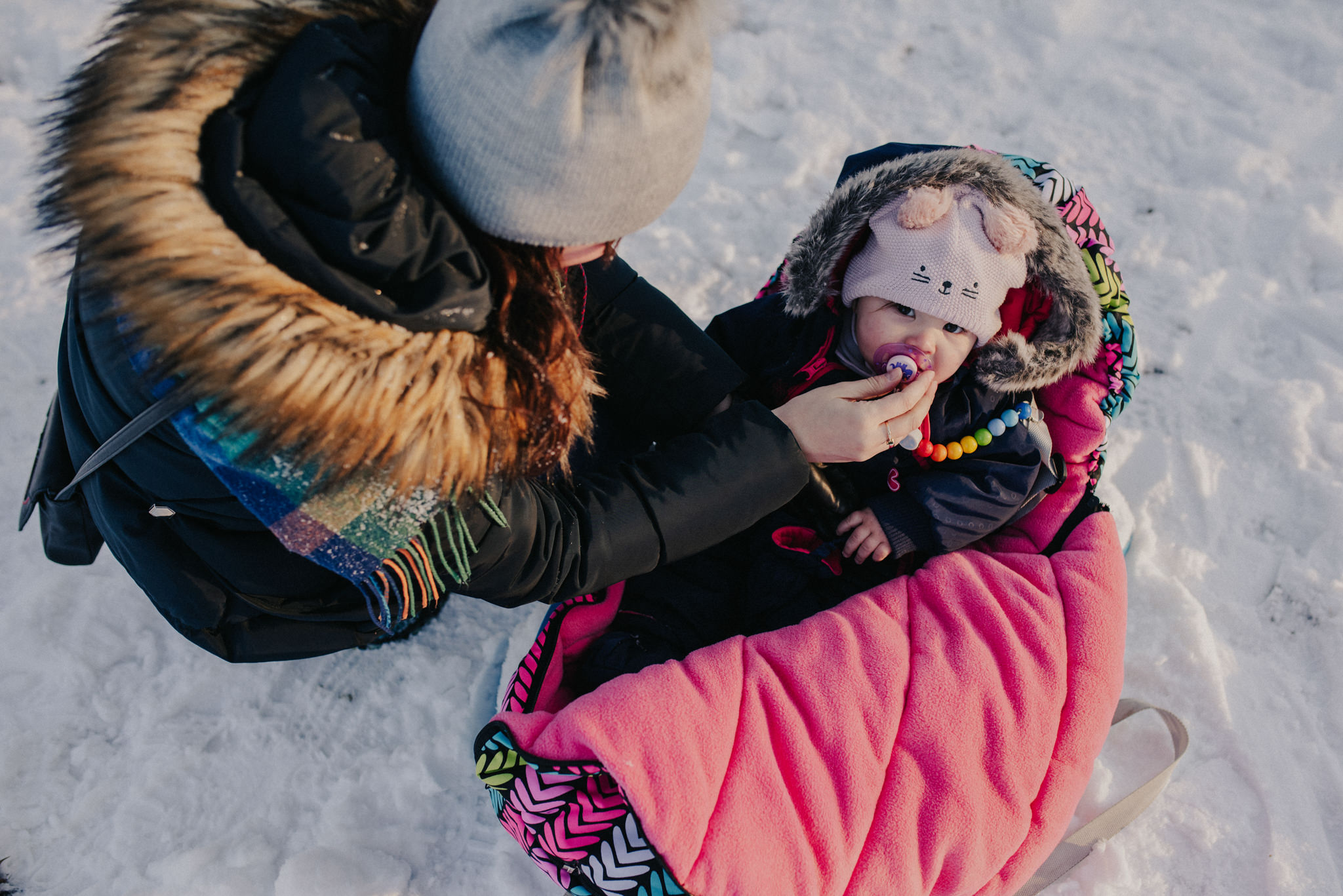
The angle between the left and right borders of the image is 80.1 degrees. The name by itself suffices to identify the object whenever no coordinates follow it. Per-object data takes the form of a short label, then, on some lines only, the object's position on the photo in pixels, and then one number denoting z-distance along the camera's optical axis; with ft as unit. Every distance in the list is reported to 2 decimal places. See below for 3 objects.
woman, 2.27
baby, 4.30
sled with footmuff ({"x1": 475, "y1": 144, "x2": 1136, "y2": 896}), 3.62
